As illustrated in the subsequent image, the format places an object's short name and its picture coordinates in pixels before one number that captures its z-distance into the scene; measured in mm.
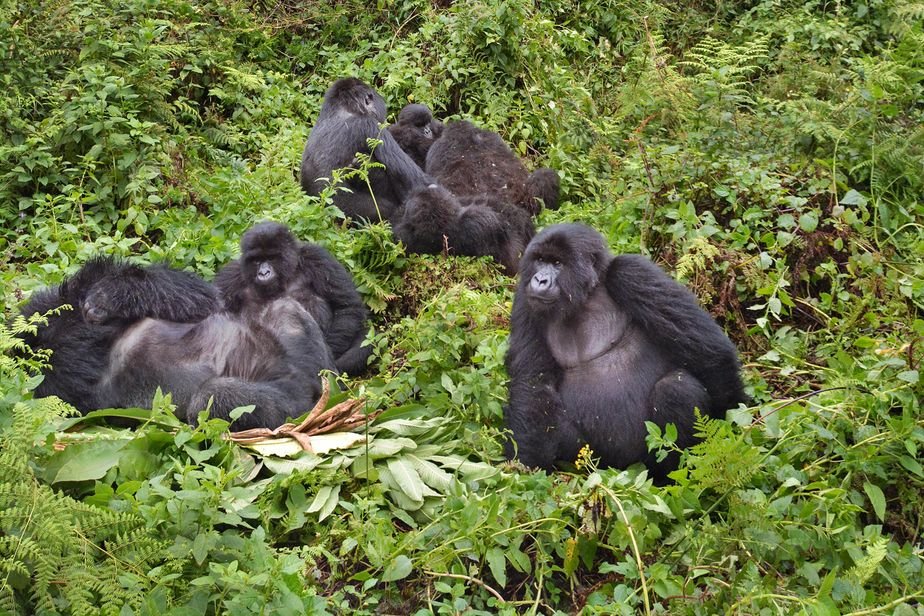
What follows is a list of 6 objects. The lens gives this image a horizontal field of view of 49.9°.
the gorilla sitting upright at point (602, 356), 4426
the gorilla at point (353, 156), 7754
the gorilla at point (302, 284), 5598
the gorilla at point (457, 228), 6844
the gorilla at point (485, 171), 7527
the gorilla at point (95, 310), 4879
